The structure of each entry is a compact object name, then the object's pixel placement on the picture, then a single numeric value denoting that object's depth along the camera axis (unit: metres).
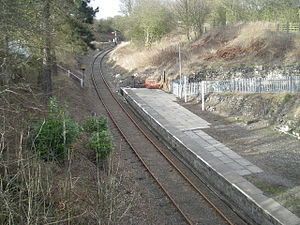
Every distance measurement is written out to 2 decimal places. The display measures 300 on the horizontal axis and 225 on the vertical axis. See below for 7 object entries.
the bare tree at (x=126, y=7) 53.07
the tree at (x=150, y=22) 41.41
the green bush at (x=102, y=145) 11.73
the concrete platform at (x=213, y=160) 8.68
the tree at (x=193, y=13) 35.31
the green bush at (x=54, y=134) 9.55
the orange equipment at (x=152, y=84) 28.95
